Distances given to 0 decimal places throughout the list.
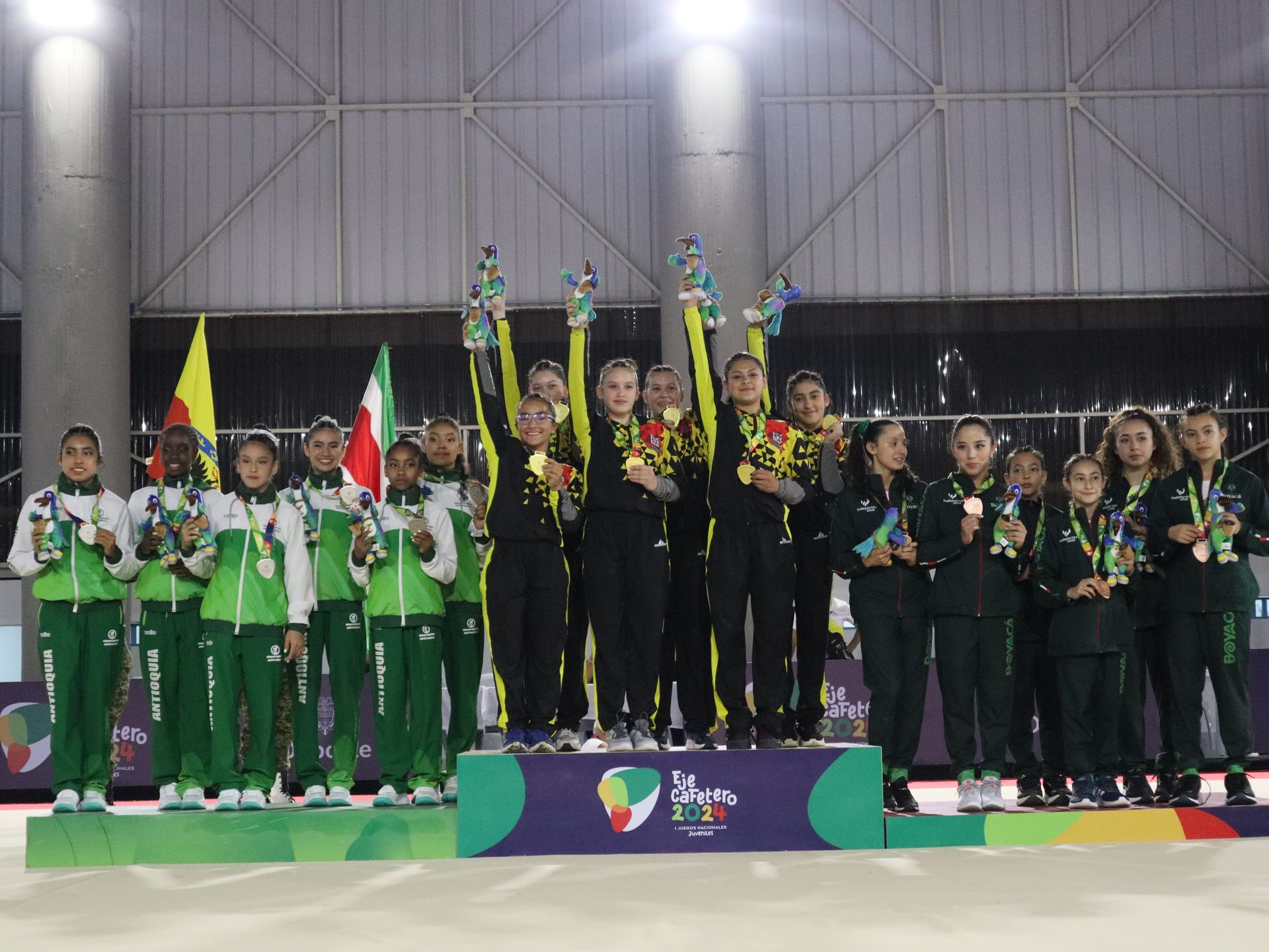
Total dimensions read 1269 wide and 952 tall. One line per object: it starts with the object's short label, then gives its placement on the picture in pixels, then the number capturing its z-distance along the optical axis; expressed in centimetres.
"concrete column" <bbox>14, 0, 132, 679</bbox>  1351
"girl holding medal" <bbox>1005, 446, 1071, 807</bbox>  640
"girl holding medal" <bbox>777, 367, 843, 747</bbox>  619
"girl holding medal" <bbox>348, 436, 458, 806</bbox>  629
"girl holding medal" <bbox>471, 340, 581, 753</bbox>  596
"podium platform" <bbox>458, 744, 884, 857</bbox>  582
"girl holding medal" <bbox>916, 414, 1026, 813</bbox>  609
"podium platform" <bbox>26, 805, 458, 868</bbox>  585
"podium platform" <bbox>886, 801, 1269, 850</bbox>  588
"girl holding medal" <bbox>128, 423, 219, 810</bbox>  627
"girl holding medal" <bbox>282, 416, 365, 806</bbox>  638
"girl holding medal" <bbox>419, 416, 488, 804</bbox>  646
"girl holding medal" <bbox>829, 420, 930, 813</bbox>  608
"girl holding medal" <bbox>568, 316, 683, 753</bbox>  598
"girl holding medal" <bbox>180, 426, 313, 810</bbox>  616
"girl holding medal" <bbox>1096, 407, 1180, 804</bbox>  637
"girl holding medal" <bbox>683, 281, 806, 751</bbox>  597
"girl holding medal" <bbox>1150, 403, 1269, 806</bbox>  620
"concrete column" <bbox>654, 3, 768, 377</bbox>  1388
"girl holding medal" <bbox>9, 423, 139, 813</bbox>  616
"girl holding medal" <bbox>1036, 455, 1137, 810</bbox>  617
